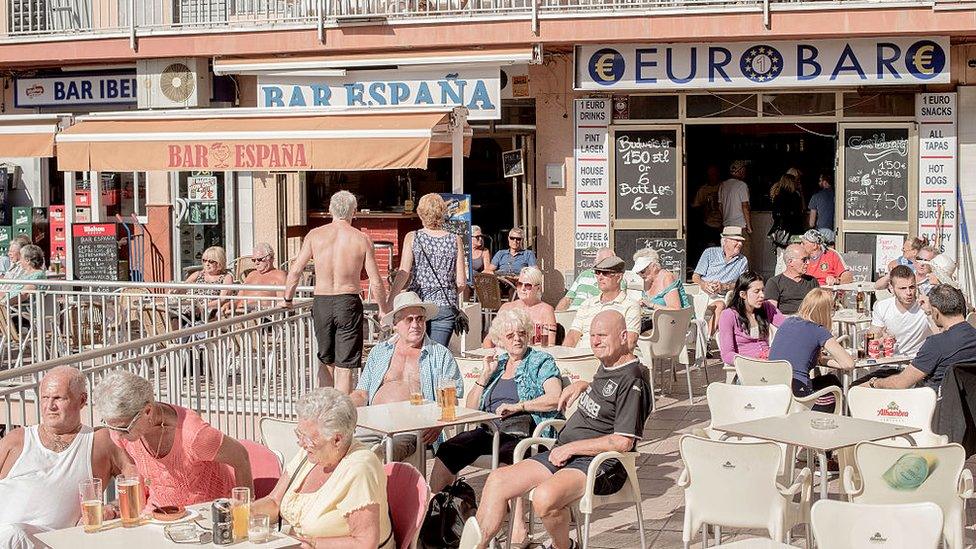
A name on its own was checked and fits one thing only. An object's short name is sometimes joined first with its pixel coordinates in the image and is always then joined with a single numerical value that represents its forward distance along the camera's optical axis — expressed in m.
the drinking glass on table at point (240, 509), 5.62
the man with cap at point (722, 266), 14.21
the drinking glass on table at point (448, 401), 7.76
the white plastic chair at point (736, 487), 6.52
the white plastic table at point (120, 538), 5.63
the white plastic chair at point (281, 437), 7.18
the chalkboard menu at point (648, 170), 17.94
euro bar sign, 16.58
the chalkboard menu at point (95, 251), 16.91
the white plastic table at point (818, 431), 7.15
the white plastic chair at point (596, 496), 7.11
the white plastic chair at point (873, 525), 5.30
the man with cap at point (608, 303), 10.84
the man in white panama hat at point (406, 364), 8.70
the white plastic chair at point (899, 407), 7.77
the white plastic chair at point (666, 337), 11.85
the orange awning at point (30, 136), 14.12
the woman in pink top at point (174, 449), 6.27
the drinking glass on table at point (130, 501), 5.88
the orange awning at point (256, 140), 12.65
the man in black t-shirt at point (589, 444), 7.23
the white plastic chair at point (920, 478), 6.50
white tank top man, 6.51
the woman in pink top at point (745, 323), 10.58
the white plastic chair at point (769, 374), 8.95
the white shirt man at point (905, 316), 10.52
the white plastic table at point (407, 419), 7.60
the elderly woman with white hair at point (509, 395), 8.16
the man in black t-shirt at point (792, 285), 12.26
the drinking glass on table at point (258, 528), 5.64
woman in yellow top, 5.88
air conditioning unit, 19.42
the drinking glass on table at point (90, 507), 5.82
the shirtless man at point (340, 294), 10.45
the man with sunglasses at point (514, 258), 16.64
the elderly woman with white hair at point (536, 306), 10.56
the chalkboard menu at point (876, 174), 17.03
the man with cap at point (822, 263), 14.45
